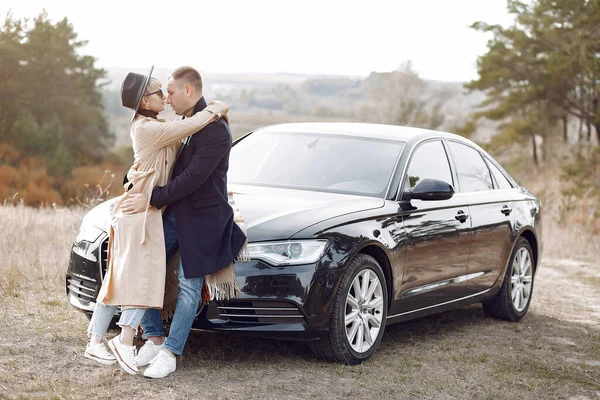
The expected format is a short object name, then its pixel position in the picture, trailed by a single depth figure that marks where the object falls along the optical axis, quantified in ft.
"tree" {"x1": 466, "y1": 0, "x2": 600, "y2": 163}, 106.52
